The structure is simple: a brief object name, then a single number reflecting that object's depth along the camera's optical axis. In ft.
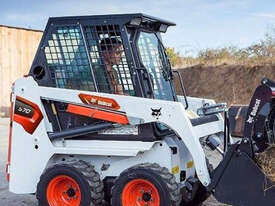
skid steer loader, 18.54
